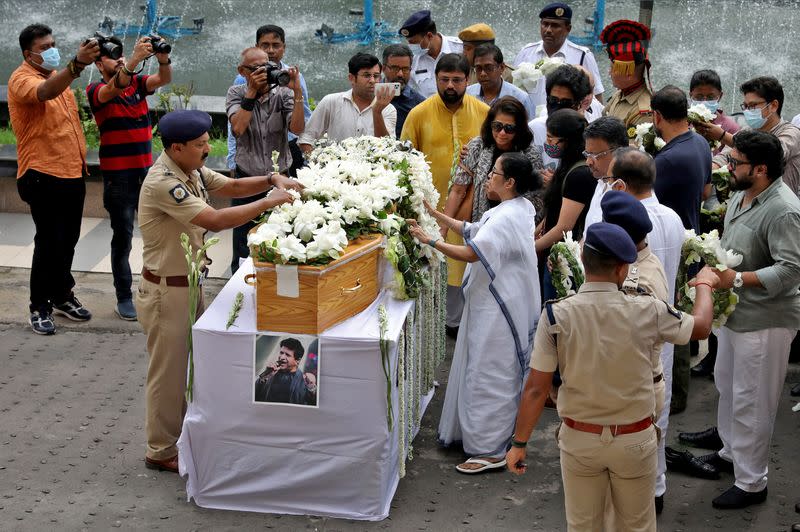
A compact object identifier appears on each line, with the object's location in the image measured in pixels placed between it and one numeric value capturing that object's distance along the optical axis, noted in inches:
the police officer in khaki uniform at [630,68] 266.4
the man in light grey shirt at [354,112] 283.3
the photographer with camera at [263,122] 280.2
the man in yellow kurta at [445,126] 265.9
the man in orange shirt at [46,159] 267.1
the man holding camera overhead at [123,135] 269.9
